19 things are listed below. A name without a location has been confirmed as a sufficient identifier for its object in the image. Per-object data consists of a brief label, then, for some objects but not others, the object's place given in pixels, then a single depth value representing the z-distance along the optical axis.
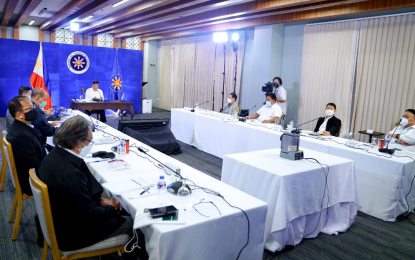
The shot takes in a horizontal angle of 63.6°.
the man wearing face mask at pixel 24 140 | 2.61
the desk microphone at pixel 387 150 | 3.65
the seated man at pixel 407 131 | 4.10
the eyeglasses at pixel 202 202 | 1.91
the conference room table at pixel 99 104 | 7.79
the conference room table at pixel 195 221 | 1.68
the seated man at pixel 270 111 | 5.86
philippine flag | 9.01
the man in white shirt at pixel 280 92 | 7.22
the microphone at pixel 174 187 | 2.10
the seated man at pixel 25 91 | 5.02
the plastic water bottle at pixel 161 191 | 2.00
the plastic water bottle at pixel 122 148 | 3.03
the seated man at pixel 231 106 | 6.62
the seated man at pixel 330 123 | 4.93
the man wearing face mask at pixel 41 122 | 3.73
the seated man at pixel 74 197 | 1.75
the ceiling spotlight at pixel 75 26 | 9.88
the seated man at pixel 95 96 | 8.40
